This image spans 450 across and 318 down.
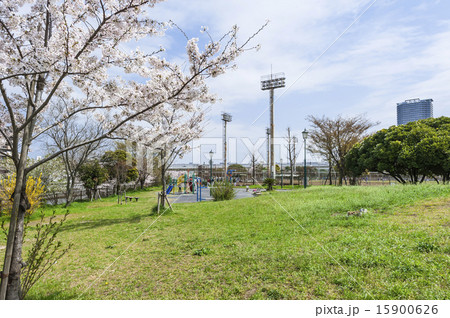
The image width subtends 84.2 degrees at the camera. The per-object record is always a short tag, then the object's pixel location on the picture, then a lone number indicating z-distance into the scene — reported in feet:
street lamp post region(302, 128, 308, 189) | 53.98
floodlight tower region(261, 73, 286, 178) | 91.36
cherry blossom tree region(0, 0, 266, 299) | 8.44
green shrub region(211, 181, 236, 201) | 44.19
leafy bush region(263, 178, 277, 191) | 63.87
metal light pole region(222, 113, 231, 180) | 94.96
